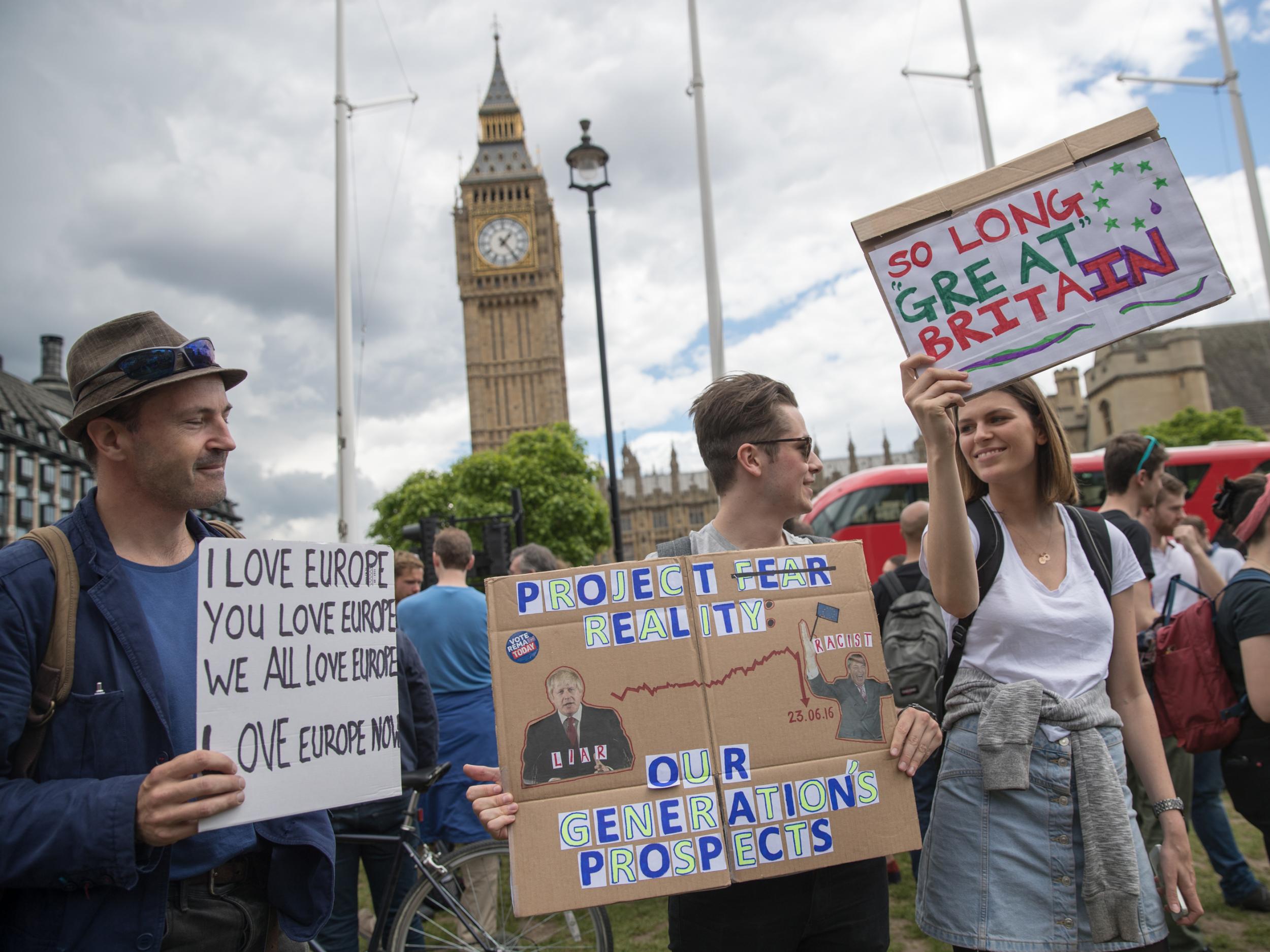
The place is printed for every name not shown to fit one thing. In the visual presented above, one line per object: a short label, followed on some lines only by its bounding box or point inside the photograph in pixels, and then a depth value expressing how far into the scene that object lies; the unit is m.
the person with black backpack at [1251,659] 2.80
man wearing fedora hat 1.65
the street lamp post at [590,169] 12.48
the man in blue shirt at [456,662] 5.09
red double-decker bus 18.39
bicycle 3.96
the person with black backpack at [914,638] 4.67
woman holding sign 1.95
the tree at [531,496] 46.66
